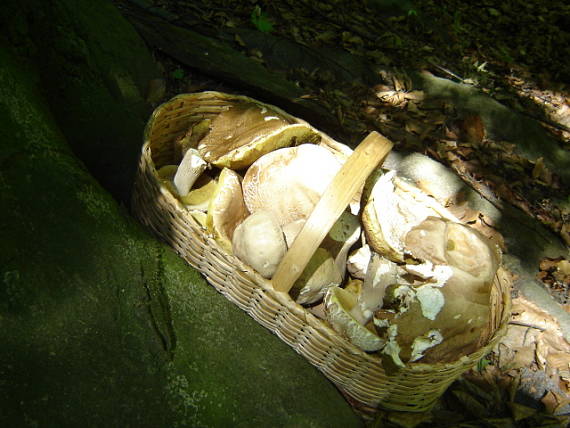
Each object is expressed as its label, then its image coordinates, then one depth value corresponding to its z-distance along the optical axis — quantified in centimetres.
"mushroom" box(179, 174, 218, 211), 67
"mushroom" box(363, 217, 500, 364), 57
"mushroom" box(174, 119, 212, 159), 73
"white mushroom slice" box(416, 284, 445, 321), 57
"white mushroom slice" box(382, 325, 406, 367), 55
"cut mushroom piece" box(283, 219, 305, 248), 62
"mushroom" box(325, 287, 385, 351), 56
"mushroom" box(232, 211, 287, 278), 58
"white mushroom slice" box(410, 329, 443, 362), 56
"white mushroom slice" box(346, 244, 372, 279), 66
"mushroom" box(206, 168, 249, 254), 62
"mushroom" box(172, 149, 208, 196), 66
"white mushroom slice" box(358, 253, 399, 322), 60
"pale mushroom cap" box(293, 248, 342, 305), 60
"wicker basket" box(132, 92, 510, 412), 56
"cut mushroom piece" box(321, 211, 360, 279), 65
